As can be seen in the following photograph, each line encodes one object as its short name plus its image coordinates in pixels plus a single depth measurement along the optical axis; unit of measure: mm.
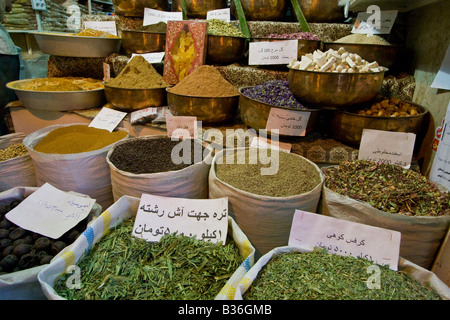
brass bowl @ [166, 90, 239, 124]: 1401
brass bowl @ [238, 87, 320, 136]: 1229
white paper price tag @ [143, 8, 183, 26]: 2184
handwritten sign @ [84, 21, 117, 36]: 2271
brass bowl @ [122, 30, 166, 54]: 1876
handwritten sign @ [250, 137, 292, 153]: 1269
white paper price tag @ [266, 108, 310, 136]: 1198
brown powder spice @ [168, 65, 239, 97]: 1437
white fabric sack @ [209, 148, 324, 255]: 952
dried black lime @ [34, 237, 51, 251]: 954
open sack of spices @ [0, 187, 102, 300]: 818
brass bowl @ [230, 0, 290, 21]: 2041
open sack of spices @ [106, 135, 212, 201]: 1090
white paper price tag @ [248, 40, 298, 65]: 1521
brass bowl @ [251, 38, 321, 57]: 1511
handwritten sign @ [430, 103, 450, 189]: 1000
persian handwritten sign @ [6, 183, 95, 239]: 1029
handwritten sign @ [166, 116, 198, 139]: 1401
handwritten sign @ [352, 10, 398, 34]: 1545
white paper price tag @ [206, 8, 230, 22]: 2068
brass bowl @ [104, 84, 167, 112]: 1621
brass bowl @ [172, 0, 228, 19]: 2254
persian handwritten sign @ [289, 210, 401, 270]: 841
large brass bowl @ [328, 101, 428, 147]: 1117
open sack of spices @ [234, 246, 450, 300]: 733
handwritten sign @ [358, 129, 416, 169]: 1129
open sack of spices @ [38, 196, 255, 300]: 769
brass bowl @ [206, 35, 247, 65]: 1707
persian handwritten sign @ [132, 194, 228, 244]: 951
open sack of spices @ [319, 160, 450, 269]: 893
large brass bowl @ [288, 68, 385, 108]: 1137
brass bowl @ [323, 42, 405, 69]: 1367
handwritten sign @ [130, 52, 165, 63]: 1834
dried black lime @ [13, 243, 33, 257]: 928
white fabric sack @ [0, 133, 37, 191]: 1426
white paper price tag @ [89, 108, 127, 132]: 1611
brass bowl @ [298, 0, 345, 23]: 1963
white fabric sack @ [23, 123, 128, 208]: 1277
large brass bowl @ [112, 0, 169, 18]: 2250
